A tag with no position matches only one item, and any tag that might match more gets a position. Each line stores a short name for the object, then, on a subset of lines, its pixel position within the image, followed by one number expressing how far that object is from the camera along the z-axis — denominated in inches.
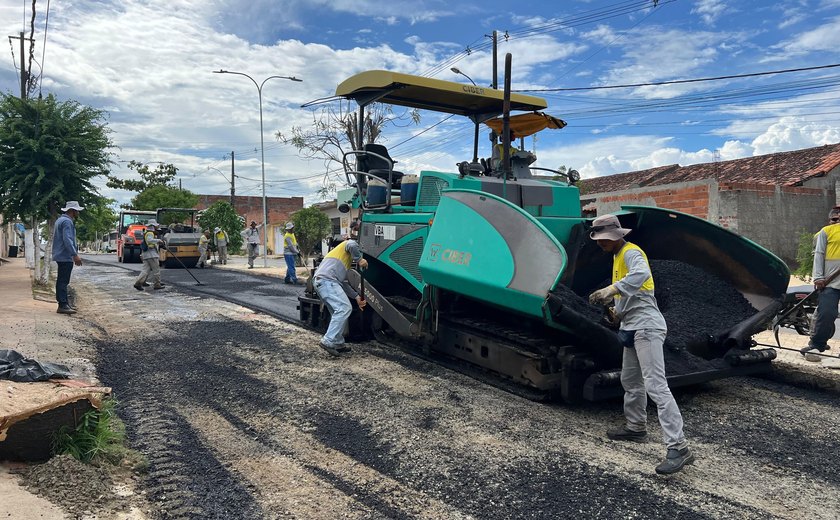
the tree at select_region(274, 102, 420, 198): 881.4
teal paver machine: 178.5
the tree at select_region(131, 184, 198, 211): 1610.5
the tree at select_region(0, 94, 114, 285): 461.1
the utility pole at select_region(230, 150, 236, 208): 1493.0
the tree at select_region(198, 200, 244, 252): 938.7
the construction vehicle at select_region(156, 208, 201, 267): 809.5
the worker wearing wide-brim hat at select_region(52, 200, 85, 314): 351.3
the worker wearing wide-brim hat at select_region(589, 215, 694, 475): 141.6
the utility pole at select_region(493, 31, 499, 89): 548.0
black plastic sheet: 156.3
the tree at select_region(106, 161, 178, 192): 1897.9
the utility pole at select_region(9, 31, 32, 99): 680.4
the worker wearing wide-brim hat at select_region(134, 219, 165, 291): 502.0
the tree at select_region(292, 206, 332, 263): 803.4
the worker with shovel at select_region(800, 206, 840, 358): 235.9
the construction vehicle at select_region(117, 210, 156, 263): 947.3
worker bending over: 264.7
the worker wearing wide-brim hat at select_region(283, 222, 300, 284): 591.0
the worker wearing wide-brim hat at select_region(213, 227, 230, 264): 880.3
